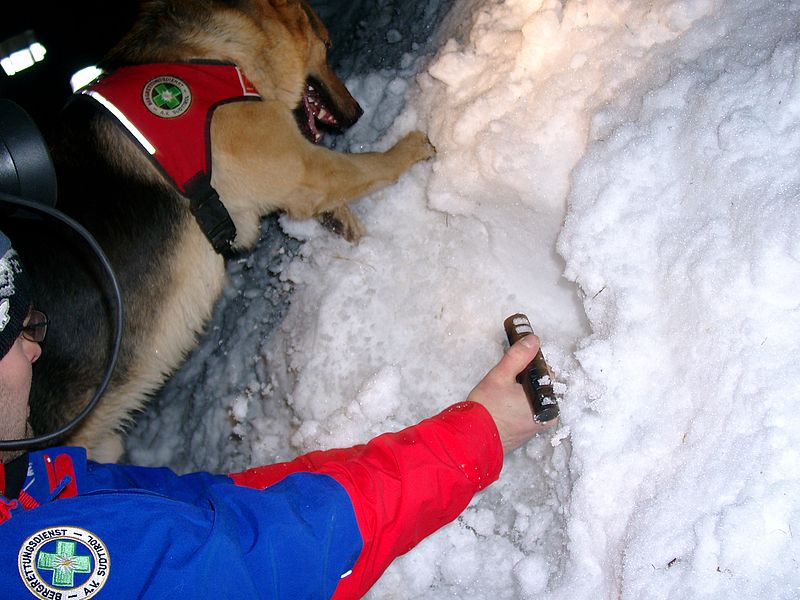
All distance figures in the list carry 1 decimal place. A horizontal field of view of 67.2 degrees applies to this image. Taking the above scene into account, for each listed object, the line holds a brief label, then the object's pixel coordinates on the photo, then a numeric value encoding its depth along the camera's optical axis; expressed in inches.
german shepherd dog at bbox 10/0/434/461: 75.2
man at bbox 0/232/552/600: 47.4
